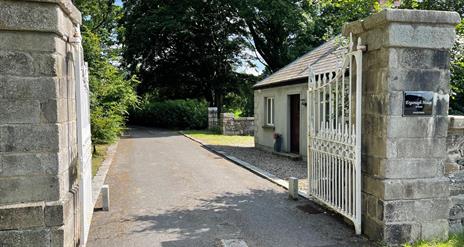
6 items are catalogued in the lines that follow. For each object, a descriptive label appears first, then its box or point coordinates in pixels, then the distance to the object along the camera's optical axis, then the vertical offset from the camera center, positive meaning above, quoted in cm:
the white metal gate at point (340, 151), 513 -62
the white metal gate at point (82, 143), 452 -38
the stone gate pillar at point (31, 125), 382 -11
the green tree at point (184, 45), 2642 +526
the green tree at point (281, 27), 2523 +624
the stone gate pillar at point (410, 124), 464 -17
